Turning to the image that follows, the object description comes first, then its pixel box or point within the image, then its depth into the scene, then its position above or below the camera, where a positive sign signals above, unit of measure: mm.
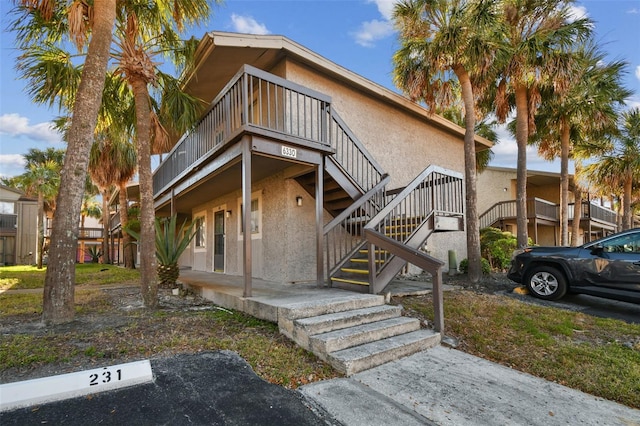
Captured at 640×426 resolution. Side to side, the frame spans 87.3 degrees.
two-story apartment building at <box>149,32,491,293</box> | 6223 +1351
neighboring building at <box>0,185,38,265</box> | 25938 -50
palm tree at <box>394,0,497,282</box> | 8984 +4782
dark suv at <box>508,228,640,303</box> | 6168 -863
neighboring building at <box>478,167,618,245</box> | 17578 +1047
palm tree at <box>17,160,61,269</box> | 21031 +3215
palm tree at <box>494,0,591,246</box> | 9609 +5363
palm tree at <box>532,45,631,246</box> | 12070 +4430
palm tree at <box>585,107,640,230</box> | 14922 +3029
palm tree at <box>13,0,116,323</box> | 4961 +1169
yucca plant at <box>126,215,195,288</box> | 8195 -574
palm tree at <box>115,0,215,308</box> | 6398 +3394
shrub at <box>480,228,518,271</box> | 12091 -787
